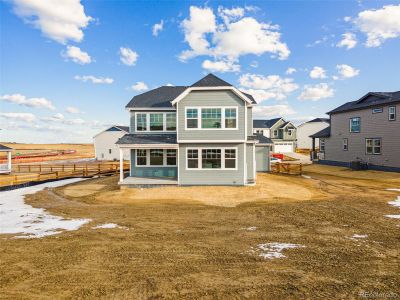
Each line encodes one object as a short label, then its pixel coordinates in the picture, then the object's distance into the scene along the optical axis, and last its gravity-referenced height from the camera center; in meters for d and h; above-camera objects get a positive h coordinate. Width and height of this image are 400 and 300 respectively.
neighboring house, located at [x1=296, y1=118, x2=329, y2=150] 68.12 +4.72
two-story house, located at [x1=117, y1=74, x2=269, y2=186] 18.77 +0.64
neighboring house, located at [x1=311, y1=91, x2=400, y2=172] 26.80 +1.54
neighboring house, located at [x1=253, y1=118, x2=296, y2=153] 58.59 +2.90
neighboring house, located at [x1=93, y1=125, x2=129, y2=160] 52.03 +1.22
